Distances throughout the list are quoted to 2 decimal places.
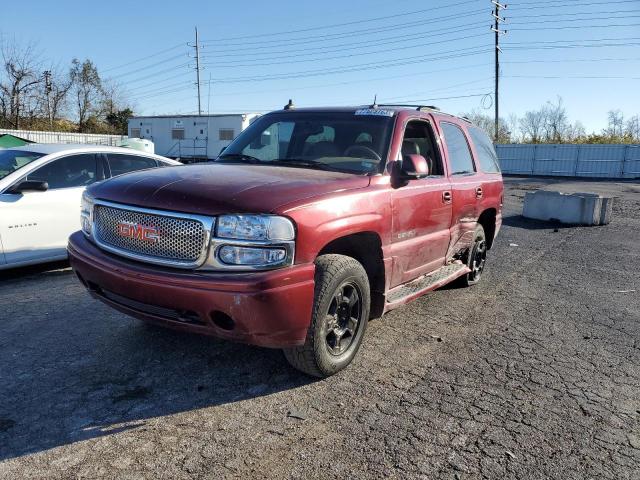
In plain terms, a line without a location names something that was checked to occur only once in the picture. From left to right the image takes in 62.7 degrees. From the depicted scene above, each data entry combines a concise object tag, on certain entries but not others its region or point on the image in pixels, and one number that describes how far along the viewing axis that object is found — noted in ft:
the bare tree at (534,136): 162.09
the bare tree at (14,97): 138.21
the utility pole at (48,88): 151.33
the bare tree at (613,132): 148.04
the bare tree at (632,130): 165.17
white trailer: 95.25
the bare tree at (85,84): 182.60
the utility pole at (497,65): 138.00
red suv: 9.93
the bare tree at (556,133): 159.03
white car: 19.06
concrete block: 39.81
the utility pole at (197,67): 198.34
